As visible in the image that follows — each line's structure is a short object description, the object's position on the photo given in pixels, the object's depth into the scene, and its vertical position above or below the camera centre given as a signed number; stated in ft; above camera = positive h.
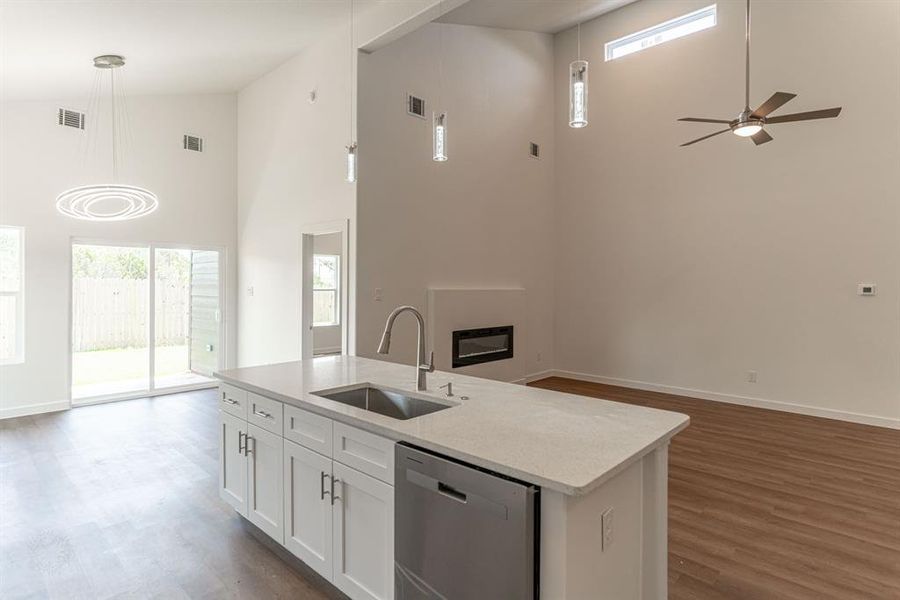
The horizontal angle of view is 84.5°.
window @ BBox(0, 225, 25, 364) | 16.71 -0.32
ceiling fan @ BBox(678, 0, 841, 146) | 11.75 +4.30
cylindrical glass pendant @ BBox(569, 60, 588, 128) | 7.66 +3.09
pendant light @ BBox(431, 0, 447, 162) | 9.81 +3.03
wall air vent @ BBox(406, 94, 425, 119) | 18.04 +6.73
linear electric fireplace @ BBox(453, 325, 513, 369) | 19.72 -2.32
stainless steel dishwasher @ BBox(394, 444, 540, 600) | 4.55 -2.45
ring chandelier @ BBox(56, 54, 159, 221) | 14.75 +2.92
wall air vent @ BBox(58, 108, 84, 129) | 17.57 +6.04
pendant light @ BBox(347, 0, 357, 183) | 11.89 +3.03
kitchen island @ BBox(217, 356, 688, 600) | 4.69 -2.15
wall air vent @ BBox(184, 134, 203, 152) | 21.00 +6.20
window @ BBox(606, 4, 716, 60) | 19.84 +10.89
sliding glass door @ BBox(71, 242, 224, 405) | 18.76 -1.33
